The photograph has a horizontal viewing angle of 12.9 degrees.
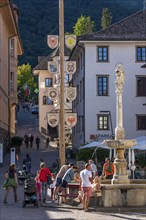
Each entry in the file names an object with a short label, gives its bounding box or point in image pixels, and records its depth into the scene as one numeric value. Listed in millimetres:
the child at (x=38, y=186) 24038
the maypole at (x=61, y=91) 26375
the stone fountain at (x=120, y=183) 21188
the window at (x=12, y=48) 64312
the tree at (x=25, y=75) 128038
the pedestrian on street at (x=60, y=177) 24328
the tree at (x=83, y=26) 131000
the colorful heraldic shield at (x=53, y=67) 27619
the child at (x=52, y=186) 25156
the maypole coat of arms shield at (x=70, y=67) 27273
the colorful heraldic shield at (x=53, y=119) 25938
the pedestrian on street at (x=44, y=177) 24111
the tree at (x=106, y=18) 142125
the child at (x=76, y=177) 24786
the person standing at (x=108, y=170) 26438
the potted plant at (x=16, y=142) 57781
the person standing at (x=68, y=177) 23594
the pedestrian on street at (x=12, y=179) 24691
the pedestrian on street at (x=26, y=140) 63219
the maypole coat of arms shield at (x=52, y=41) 26784
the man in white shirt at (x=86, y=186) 21016
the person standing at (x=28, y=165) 39362
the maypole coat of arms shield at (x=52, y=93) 26281
